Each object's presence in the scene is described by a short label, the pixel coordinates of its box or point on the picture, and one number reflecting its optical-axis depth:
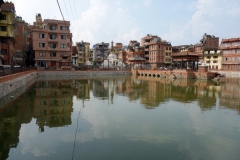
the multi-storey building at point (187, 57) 45.67
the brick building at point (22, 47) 54.40
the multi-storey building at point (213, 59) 65.62
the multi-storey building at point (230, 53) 59.34
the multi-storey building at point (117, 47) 104.10
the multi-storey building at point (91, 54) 103.38
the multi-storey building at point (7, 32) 38.47
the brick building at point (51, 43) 53.36
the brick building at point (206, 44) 73.38
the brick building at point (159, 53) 73.88
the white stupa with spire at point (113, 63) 67.56
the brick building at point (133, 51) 81.75
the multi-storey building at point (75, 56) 83.79
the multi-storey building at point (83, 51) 85.12
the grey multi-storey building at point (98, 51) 98.00
